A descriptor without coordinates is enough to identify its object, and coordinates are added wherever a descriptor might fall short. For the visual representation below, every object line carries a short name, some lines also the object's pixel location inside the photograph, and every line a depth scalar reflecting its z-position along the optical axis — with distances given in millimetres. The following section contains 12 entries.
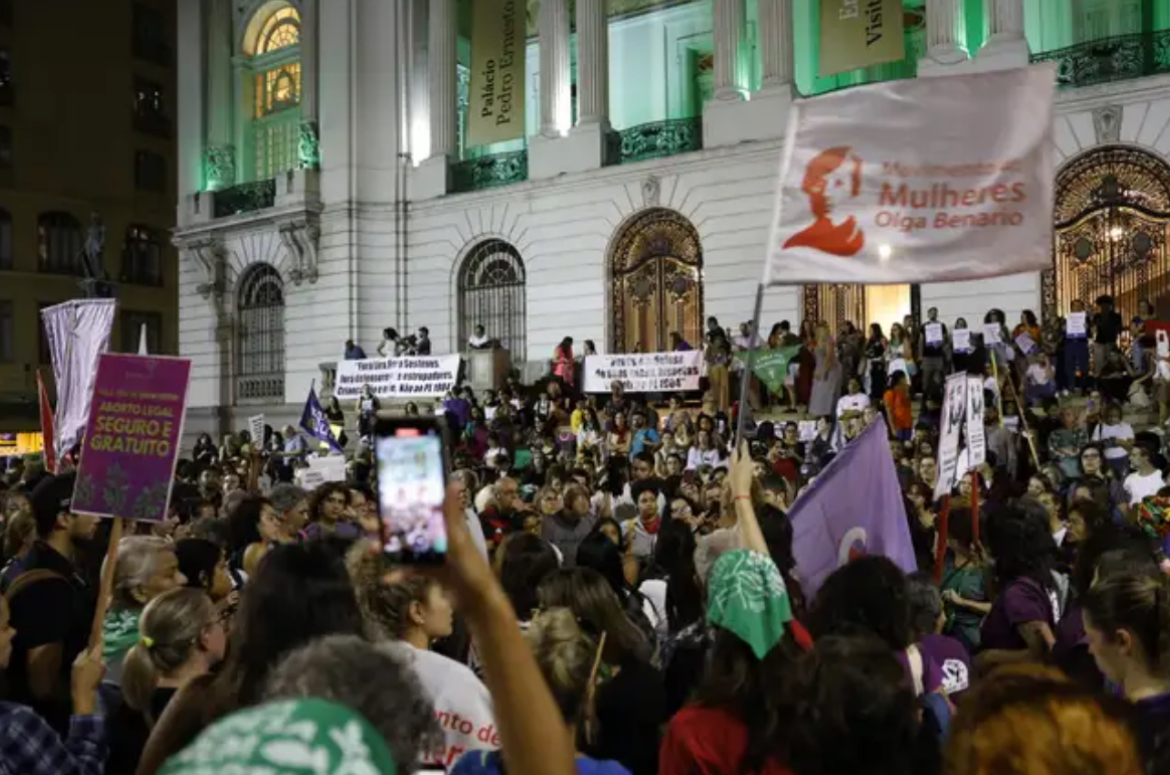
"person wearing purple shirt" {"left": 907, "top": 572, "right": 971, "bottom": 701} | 4246
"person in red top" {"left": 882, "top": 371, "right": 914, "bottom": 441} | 17453
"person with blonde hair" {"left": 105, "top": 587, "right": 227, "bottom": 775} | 3588
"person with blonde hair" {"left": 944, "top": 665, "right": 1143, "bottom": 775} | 1904
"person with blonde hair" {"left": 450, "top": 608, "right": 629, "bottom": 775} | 3193
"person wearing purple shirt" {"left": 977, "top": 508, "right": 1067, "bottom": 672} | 4773
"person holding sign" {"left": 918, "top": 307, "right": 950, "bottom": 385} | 18422
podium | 25938
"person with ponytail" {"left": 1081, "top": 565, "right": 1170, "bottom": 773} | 3275
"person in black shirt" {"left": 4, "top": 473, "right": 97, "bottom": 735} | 4371
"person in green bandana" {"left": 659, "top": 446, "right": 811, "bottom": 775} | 2814
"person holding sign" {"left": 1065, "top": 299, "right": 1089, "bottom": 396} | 17609
